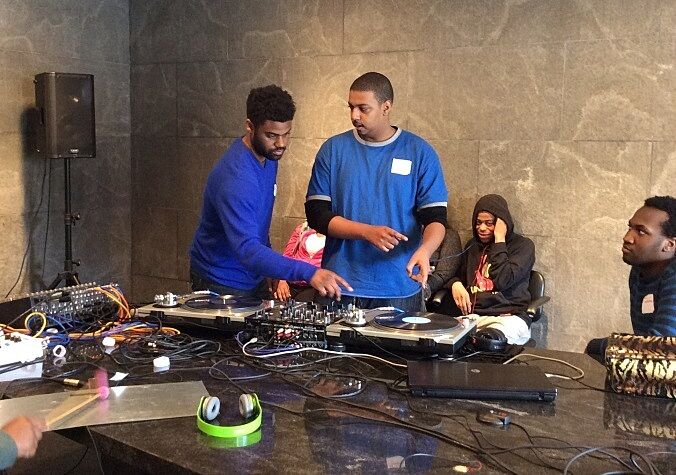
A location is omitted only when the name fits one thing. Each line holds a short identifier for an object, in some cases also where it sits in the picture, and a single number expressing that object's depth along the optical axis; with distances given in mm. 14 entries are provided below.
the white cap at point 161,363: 1920
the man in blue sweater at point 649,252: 2318
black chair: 4051
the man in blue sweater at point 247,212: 2453
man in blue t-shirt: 2783
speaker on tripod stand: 4695
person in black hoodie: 3881
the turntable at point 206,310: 2186
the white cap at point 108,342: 2100
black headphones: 2064
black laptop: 1689
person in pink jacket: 4270
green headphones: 1480
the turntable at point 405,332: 1934
